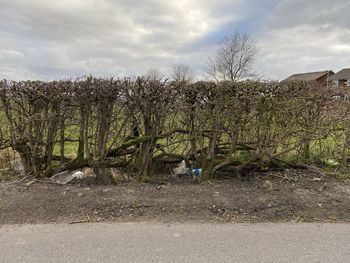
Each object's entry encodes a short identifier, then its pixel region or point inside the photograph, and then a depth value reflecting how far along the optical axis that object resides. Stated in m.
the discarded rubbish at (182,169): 5.79
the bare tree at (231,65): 45.62
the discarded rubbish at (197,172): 5.71
